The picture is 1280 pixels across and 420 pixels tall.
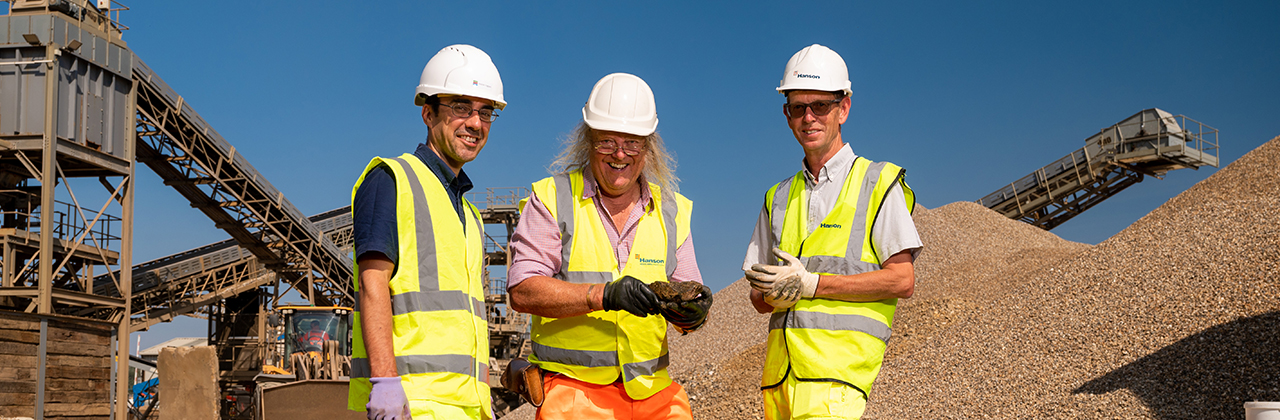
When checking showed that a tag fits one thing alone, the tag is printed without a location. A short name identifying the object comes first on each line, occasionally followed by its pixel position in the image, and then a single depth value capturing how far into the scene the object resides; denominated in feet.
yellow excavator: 55.77
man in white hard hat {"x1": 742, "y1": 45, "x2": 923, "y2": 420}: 10.91
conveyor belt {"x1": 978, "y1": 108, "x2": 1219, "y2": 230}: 82.38
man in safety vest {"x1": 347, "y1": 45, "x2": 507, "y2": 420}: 9.67
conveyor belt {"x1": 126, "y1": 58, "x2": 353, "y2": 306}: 63.41
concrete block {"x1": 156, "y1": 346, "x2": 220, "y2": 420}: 27.55
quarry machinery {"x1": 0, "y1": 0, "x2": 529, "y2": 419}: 51.93
